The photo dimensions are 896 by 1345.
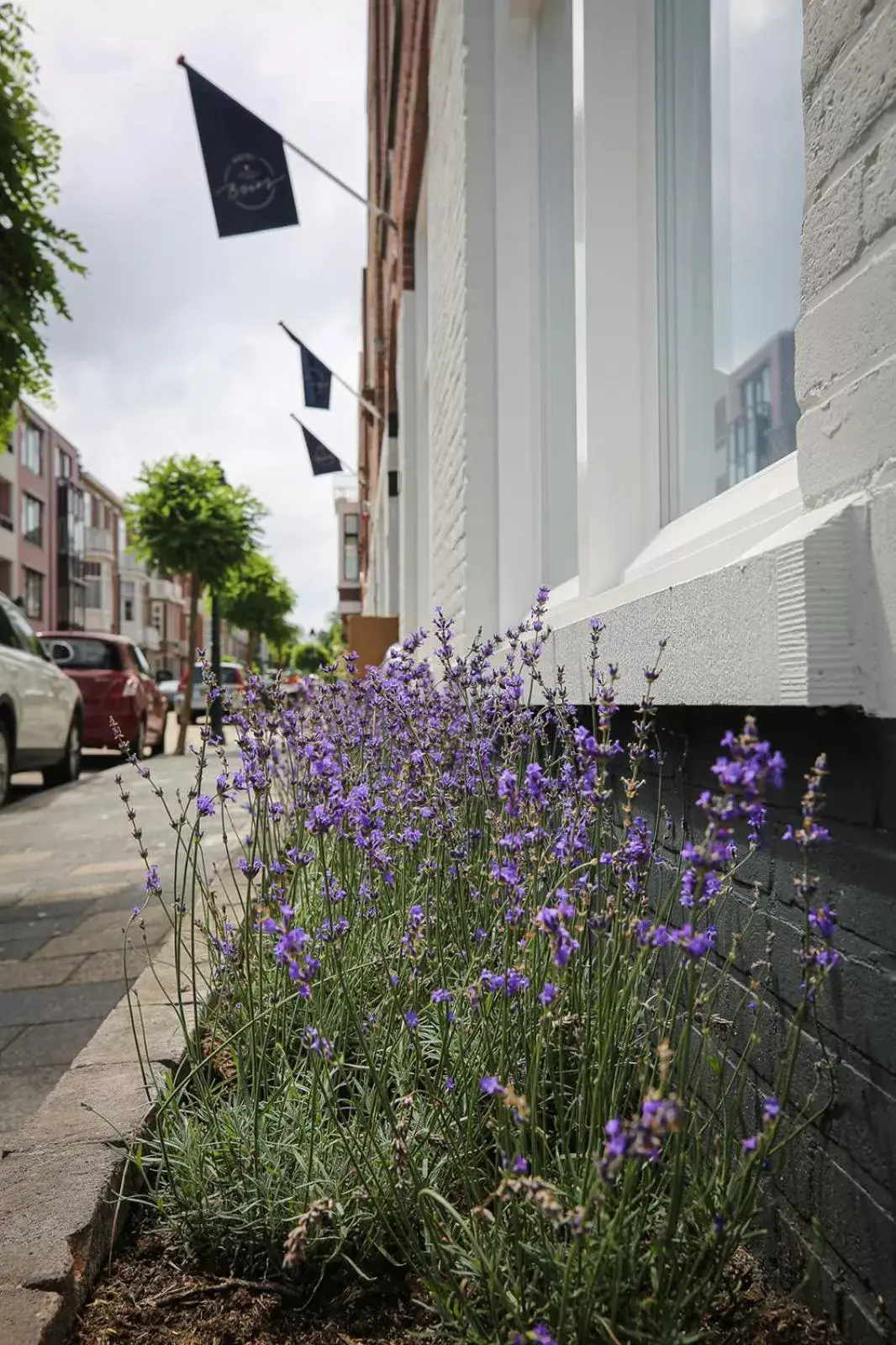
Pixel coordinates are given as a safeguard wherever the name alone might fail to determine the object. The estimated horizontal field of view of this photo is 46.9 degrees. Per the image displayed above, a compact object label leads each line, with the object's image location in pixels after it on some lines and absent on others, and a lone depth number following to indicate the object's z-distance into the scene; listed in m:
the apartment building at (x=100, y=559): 52.75
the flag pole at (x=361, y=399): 12.22
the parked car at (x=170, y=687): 29.30
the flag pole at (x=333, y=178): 8.05
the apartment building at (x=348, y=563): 33.31
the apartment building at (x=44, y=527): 36.81
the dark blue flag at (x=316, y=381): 15.71
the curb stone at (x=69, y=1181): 1.46
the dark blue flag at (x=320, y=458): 17.77
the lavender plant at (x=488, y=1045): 1.21
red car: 12.43
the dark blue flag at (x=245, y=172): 7.89
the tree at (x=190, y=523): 16.19
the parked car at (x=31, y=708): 8.17
